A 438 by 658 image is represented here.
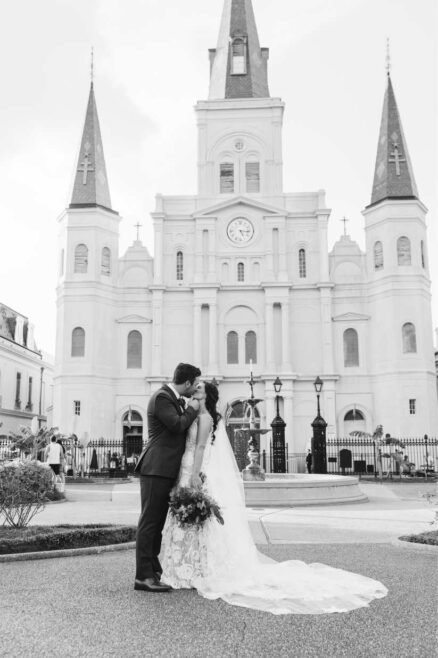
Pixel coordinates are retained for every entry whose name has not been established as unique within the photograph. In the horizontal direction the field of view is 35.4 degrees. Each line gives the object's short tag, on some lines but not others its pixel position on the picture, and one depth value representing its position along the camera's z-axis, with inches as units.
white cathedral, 1552.7
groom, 249.4
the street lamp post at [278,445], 1069.0
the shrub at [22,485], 363.9
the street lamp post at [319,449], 1076.5
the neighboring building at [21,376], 1870.1
